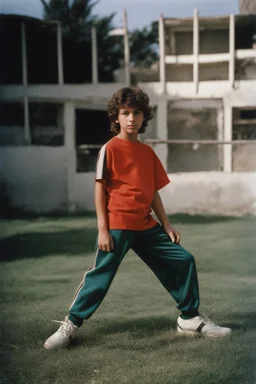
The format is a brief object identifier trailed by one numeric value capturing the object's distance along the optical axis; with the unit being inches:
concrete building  334.1
